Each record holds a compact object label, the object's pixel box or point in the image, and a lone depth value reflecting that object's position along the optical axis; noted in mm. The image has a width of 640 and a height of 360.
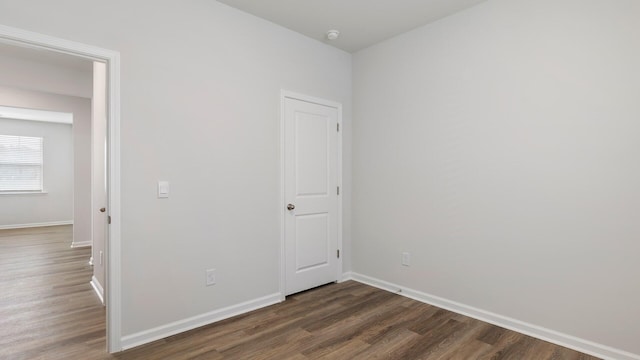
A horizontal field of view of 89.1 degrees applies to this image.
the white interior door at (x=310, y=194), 3406
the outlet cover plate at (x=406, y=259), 3424
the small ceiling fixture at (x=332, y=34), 3340
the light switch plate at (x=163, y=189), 2523
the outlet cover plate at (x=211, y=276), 2787
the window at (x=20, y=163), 7870
